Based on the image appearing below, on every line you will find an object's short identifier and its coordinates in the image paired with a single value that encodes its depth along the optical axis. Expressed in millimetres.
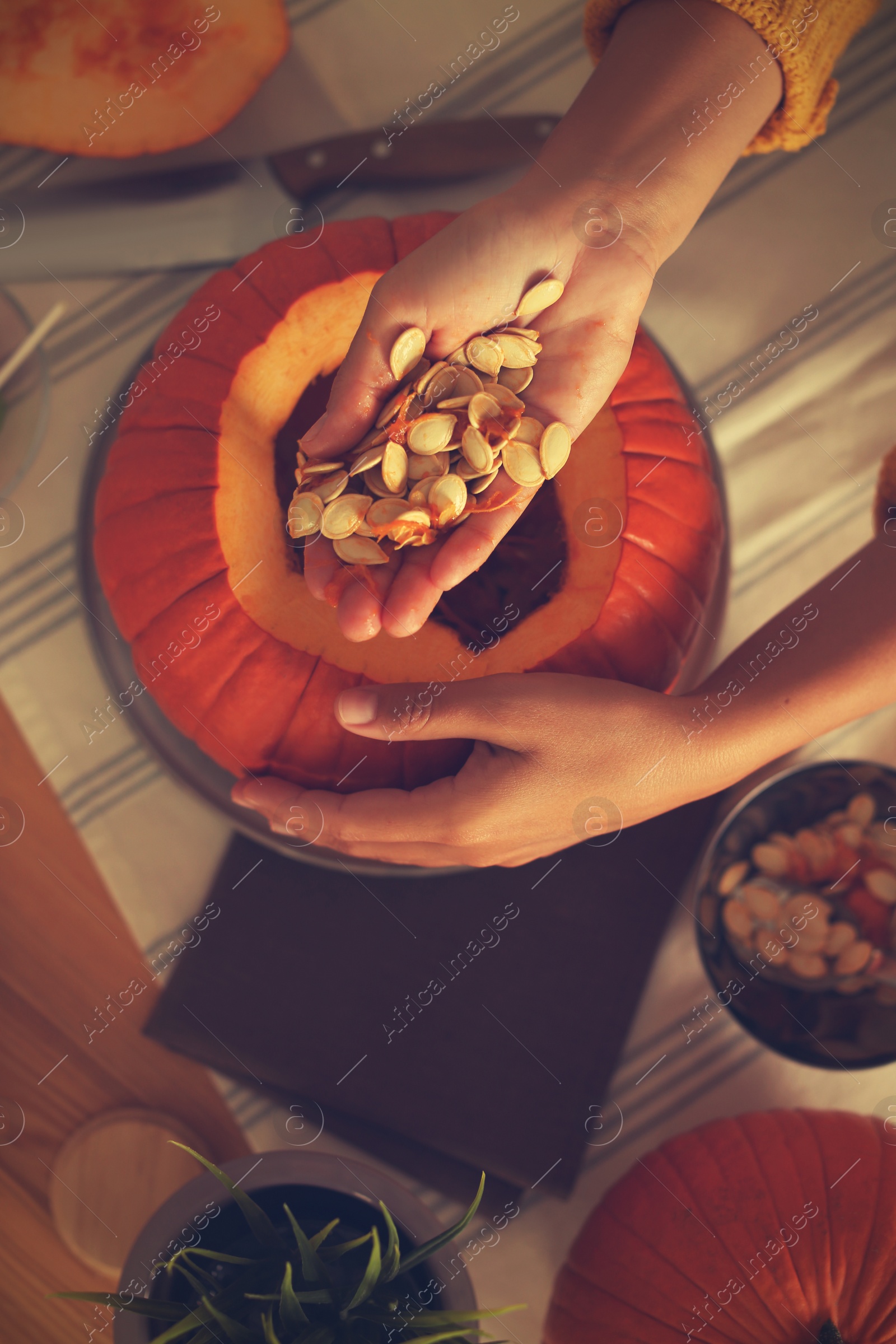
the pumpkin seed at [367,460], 529
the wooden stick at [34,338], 599
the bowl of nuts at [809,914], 620
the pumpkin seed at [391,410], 544
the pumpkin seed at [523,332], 581
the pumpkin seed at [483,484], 539
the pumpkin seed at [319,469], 526
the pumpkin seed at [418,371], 562
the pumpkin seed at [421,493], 539
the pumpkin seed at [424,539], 542
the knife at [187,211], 701
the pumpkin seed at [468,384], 562
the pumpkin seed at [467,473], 537
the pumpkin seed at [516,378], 576
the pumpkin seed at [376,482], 548
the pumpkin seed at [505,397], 553
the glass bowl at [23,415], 694
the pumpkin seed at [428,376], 546
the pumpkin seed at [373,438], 544
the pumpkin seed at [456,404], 546
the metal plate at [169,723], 633
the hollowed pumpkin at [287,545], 518
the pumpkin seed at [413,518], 523
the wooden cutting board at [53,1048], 621
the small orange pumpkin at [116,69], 714
